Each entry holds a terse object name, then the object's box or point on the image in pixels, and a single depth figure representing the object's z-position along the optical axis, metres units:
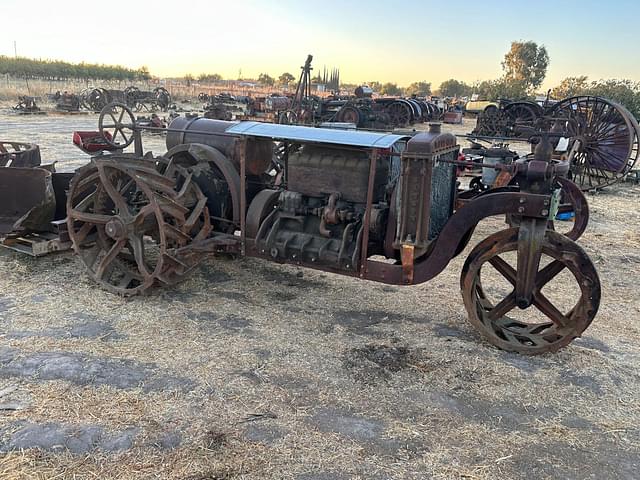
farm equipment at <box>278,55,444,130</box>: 17.70
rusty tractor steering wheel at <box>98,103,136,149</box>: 5.30
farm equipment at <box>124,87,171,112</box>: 29.44
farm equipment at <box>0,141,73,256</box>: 5.51
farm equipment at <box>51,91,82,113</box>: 27.16
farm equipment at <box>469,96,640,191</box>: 11.58
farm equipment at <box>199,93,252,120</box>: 26.43
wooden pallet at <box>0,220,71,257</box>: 5.32
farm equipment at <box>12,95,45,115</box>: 25.09
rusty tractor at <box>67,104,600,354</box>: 3.82
